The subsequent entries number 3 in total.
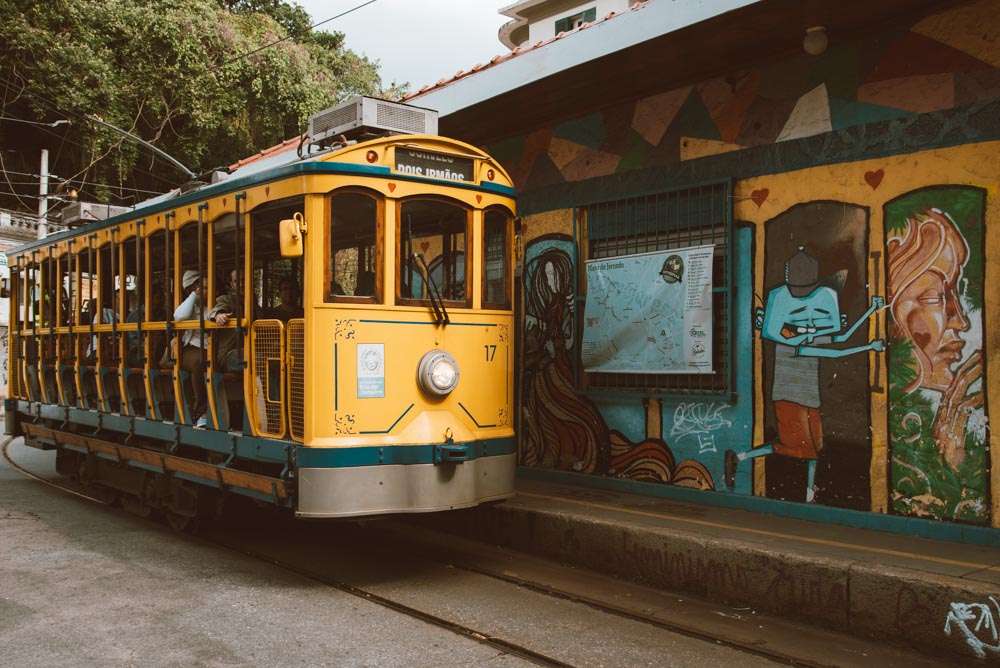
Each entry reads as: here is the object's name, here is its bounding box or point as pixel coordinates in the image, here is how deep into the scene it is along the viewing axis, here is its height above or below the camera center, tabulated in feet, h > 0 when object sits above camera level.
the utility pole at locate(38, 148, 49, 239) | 79.97 +13.36
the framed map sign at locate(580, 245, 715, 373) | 26.22 +0.41
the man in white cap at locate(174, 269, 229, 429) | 23.79 -0.50
